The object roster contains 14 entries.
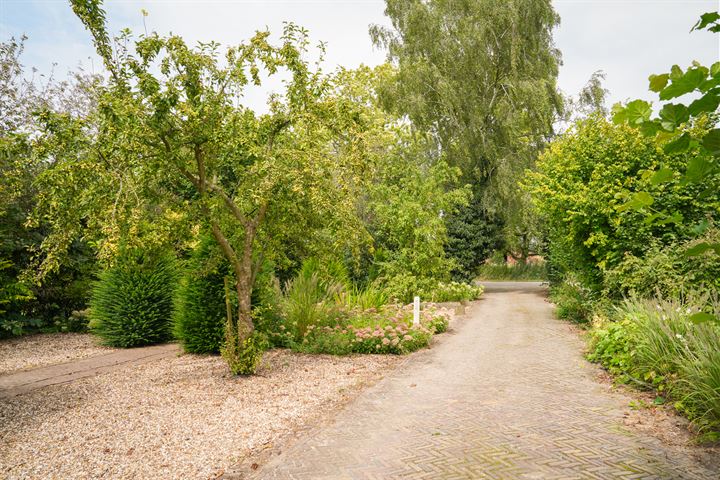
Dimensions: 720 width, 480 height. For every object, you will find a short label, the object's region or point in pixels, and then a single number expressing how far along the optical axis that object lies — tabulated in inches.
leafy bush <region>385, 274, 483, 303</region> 576.1
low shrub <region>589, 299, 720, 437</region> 190.9
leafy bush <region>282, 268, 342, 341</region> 375.6
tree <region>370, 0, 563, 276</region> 794.2
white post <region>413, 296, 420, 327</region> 406.3
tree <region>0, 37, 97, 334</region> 422.0
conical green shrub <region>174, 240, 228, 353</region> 333.4
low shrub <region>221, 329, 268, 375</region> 270.1
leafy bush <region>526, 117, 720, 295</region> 362.9
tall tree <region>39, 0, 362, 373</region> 215.3
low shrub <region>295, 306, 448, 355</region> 352.8
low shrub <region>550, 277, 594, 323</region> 460.4
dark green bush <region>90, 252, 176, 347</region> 381.1
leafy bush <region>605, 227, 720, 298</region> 307.7
